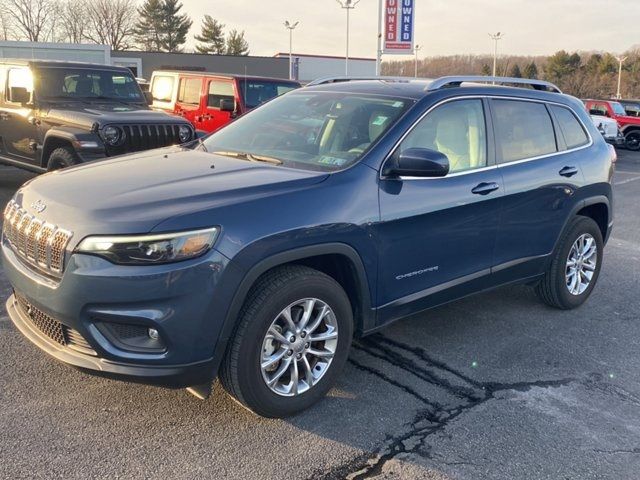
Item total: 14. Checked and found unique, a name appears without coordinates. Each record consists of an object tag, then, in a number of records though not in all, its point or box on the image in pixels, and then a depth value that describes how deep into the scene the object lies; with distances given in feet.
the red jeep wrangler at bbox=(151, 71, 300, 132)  38.09
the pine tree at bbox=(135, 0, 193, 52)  217.36
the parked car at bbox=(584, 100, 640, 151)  76.95
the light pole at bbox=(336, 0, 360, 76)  136.36
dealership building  101.55
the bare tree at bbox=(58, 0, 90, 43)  188.24
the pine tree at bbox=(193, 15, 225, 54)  230.48
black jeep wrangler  25.00
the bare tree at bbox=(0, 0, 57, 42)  166.40
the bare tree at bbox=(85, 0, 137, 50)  201.26
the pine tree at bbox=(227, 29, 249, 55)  232.82
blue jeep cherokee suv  9.11
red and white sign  77.36
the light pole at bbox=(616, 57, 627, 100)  179.73
